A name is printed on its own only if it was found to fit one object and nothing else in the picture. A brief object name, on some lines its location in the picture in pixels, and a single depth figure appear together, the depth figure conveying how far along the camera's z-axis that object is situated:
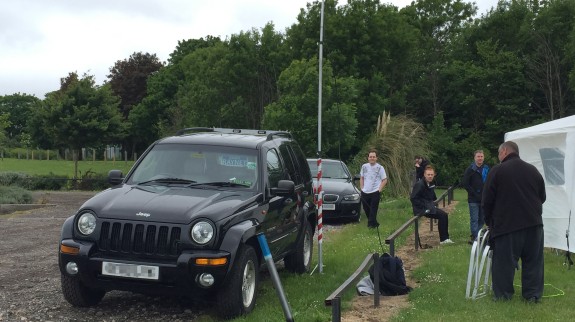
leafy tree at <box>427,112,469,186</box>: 38.34
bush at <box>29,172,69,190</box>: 27.43
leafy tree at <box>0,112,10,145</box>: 25.50
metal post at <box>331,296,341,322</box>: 5.29
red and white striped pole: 9.24
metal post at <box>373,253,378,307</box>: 7.25
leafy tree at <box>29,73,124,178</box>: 29.59
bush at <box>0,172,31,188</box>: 24.30
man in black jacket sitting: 12.26
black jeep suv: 6.14
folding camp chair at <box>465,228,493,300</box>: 7.36
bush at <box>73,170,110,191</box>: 27.61
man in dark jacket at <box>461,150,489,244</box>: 12.07
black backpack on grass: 7.92
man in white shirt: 14.11
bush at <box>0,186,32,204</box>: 19.72
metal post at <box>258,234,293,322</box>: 5.82
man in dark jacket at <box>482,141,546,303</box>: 7.03
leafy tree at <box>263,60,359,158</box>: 25.62
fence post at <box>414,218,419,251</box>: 11.52
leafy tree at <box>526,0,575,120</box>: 43.34
